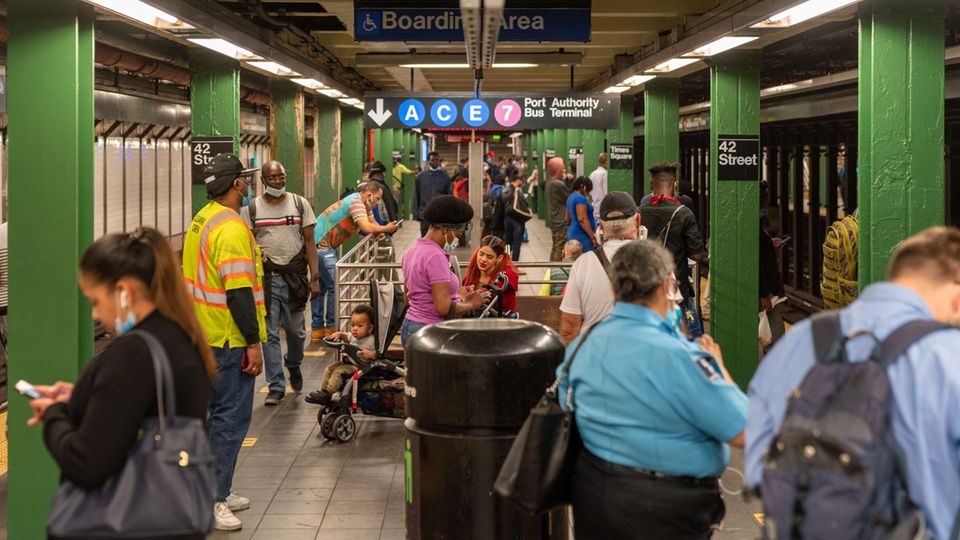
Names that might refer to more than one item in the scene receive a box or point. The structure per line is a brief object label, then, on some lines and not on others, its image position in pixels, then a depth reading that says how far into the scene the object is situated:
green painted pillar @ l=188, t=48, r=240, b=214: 9.65
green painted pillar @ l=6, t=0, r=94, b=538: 5.57
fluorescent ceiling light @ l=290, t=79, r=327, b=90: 12.35
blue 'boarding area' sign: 8.03
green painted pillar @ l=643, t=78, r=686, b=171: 13.32
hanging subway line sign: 11.72
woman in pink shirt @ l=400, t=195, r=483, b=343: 6.46
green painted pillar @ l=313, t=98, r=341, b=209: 17.56
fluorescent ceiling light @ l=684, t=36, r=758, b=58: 7.71
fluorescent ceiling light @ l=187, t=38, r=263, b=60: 7.80
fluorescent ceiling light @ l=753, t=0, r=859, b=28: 6.02
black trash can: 4.44
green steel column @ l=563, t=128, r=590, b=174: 24.64
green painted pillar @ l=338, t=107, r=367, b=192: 20.95
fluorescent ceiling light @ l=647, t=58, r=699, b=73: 9.40
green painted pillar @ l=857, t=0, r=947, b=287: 6.28
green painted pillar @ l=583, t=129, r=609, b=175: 20.64
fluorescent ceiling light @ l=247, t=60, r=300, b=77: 9.94
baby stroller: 7.73
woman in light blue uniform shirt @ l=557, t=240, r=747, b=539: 3.33
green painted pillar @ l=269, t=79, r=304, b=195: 13.51
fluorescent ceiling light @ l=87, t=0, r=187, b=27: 5.60
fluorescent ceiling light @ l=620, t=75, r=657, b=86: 11.72
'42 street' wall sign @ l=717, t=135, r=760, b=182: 9.31
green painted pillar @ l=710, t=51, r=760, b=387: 9.40
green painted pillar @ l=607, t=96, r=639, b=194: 16.25
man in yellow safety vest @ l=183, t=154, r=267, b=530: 5.70
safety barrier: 9.82
